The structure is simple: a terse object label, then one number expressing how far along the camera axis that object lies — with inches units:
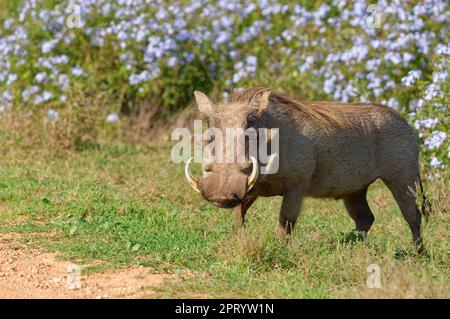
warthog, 377.1
